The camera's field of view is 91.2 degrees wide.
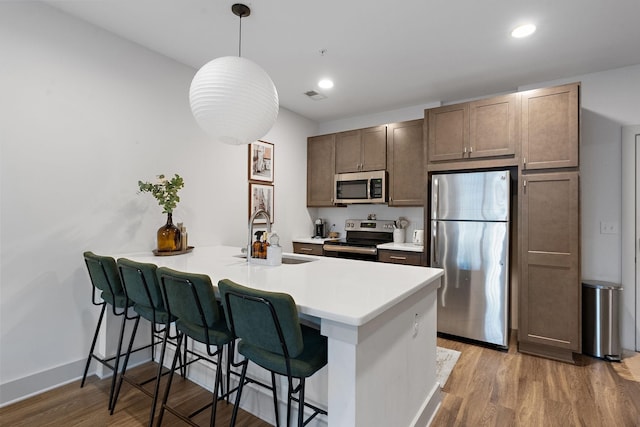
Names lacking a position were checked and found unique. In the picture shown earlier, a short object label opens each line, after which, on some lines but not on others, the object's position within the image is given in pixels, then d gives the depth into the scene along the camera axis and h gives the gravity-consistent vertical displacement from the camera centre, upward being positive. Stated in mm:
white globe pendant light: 1608 +616
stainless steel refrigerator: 2926 -319
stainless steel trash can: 2703 -871
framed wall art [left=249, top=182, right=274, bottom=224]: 3715 +211
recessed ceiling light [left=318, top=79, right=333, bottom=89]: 3324 +1439
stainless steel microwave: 3943 +391
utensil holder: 3963 -222
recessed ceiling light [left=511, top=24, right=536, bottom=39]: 2307 +1423
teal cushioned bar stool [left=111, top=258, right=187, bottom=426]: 1759 -468
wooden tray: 2481 -314
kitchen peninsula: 1215 -493
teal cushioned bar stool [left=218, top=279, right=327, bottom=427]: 1176 -470
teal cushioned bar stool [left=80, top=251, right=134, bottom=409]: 1994 -495
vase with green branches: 2559 +72
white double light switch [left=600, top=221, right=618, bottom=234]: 2953 -59
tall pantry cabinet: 2691 -36
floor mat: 2437 -1232
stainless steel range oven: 3801 -314
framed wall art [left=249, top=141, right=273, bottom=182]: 3709 +662
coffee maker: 4652 -191
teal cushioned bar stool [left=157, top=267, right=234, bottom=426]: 1487 -461
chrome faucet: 2160 -104
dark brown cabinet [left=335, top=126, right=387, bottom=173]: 3996 +892
